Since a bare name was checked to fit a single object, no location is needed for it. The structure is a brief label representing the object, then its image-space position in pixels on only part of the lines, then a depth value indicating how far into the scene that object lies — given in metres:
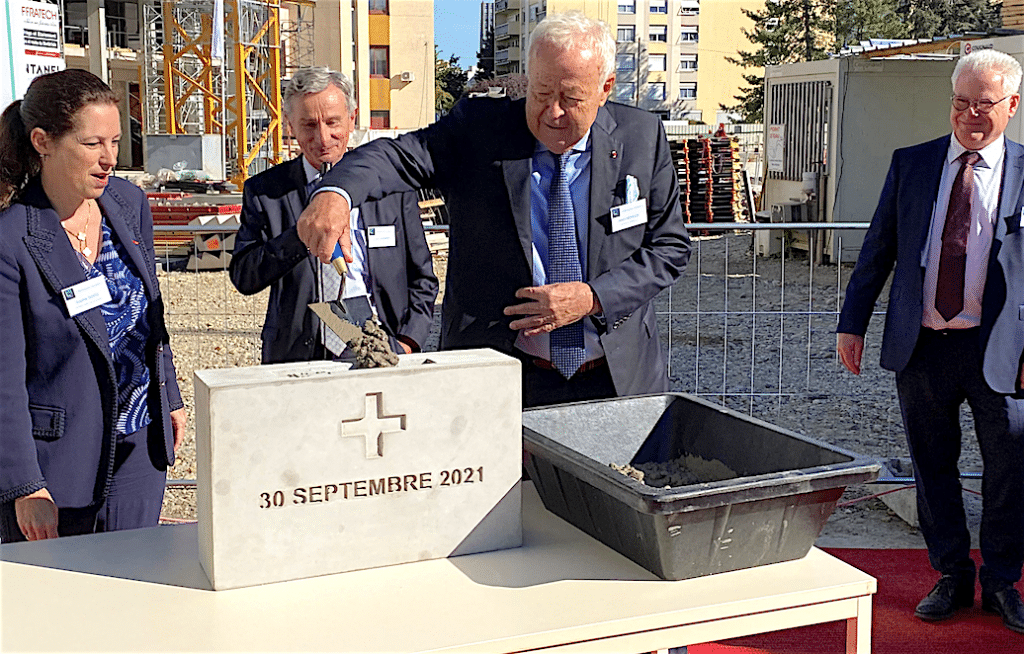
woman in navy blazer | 2.24
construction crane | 20.58
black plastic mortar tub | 1.65
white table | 1.52
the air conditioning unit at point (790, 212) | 12.27
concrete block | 1.62
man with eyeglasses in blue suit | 3.10
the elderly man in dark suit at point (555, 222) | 2.45
